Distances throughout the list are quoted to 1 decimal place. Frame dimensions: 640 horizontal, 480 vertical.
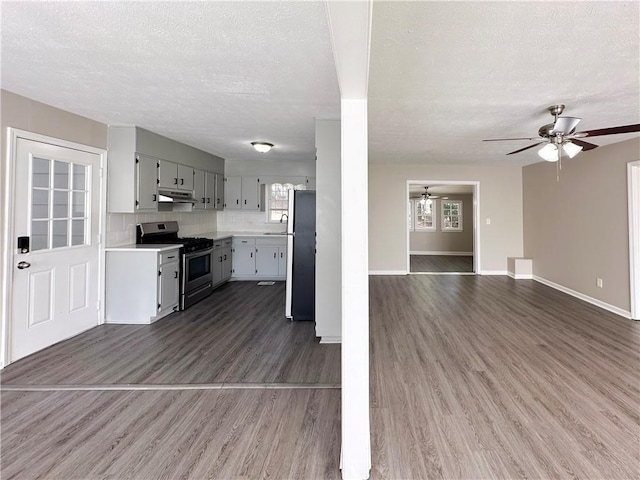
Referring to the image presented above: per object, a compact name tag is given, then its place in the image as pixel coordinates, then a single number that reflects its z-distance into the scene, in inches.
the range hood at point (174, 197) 177.0
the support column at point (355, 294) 61.7
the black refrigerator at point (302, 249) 157.6
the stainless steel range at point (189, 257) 175.6
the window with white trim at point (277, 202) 265.3
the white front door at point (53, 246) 114.0
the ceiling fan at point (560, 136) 115.4
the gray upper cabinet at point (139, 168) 152.7
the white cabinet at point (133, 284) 152.9
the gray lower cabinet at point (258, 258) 244.7
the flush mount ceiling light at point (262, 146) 184.3
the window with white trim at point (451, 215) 441.1
